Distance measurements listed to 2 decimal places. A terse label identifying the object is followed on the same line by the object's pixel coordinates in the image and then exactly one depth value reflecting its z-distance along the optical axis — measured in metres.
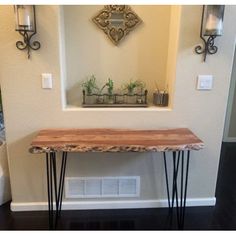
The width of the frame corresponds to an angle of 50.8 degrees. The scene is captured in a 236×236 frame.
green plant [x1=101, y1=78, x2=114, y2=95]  2.15
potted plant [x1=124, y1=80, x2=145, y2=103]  2.17
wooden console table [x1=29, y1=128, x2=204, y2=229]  1.67
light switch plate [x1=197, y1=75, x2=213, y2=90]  1.98
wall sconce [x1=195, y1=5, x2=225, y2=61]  1.76
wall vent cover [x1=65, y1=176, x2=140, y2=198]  2.15
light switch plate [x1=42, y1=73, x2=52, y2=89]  1.92
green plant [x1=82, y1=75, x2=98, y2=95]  2.14
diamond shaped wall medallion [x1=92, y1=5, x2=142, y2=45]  2.06
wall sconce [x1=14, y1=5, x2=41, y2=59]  1.70
